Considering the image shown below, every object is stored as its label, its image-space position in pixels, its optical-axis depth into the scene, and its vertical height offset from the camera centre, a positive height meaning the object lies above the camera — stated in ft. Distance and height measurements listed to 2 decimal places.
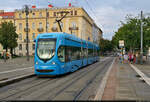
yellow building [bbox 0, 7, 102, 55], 210.38 +31.03
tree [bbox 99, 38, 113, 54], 282.30 +10.09
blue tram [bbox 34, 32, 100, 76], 41.01 -0.45
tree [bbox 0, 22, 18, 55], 155.33 +13.13
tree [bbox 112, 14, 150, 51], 93.88 +8.91
